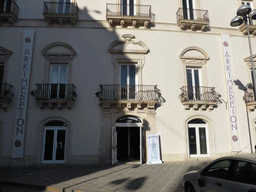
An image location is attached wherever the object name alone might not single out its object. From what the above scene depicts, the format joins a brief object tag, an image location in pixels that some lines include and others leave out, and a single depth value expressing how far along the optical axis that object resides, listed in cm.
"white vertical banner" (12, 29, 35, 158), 1062
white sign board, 1085
